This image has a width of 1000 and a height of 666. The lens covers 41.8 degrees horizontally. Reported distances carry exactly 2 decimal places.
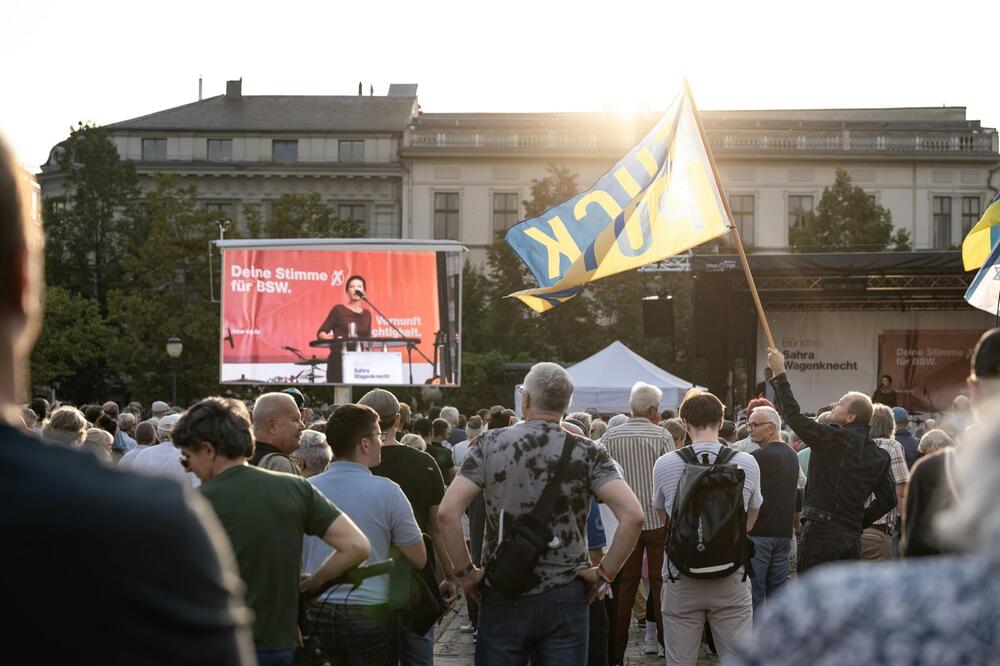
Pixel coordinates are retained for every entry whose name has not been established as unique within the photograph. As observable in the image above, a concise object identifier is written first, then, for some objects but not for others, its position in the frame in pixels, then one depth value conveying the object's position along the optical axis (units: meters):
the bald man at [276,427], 5.97
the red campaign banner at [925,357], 28.75
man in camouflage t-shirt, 5.40
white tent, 25.27
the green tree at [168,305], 47.81
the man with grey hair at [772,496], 9.01
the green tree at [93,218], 60.25
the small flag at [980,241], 11.56
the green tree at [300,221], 52.59
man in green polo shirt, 4.32
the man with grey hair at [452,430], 15.34
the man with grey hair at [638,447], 9.23
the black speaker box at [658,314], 23.97
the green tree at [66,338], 51.06
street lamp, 28.44
